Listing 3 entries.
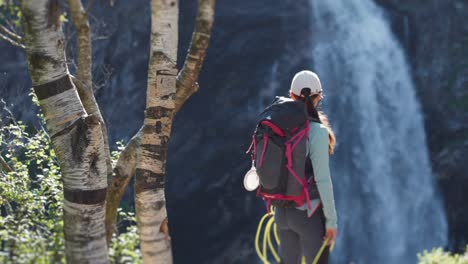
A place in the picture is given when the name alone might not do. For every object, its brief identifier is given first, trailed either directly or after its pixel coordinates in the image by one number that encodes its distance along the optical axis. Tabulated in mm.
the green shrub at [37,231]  8859
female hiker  9266
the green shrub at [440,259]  8906
